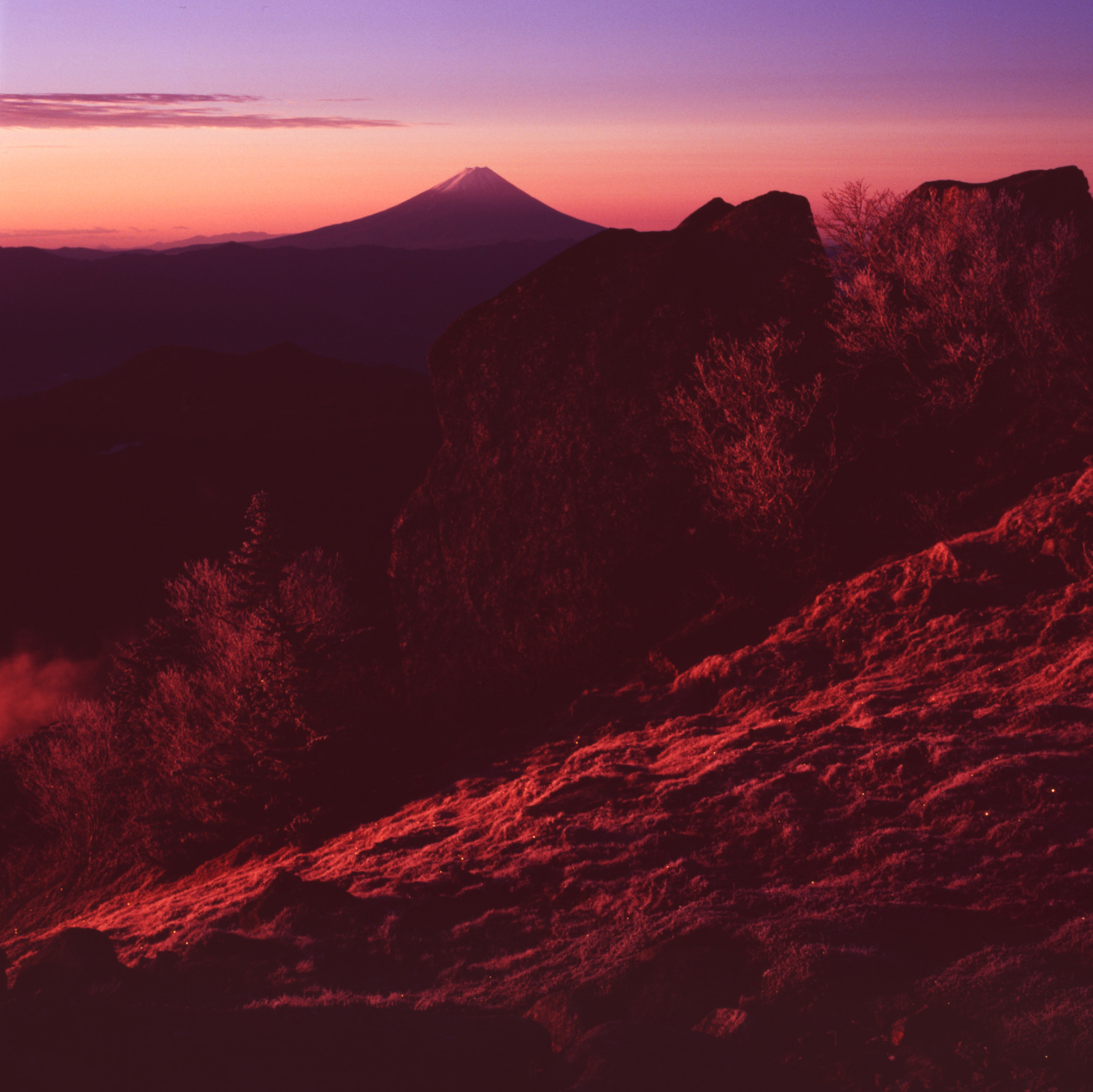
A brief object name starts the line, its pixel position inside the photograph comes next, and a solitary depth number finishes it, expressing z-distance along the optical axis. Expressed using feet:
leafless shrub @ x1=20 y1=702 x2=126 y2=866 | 93.09
